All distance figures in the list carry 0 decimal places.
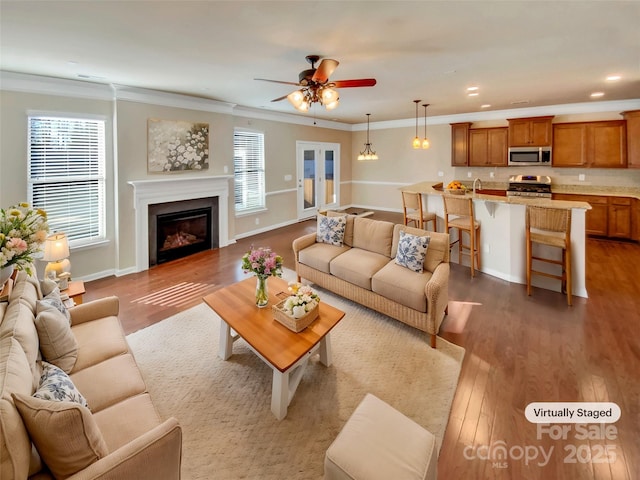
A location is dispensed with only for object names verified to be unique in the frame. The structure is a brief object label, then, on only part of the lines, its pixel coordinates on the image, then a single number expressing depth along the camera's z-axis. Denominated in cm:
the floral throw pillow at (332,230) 426
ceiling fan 282
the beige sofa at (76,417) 118
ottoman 134
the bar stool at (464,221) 452
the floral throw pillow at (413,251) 330
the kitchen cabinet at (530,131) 652
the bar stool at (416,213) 539
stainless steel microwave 659
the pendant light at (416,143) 595
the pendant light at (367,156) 733
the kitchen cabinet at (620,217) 584
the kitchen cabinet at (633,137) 566
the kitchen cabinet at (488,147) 712
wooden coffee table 214
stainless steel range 660
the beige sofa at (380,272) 295
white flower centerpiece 237
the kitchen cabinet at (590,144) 595
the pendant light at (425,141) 604
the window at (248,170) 672
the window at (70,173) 397
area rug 189
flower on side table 201
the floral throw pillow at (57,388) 137
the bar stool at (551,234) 365
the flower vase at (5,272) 207
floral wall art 500
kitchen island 380
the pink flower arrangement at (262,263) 264
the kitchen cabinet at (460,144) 761
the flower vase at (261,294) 275
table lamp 321
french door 841
